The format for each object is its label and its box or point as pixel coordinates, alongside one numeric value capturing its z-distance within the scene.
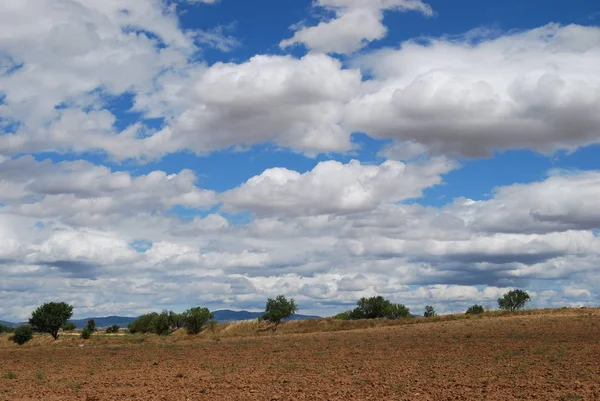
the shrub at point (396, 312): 153.57
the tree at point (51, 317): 112.75
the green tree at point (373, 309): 152.88
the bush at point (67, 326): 118.81
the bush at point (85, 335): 93.06
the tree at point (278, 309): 120.94
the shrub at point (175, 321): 123.07
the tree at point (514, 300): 158.12
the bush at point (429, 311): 155.25
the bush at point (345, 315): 152.23
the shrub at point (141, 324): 150.00
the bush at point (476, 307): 134.35
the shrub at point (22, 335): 98.85
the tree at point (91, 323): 123.16
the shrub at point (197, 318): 111.81
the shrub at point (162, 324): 126.69
